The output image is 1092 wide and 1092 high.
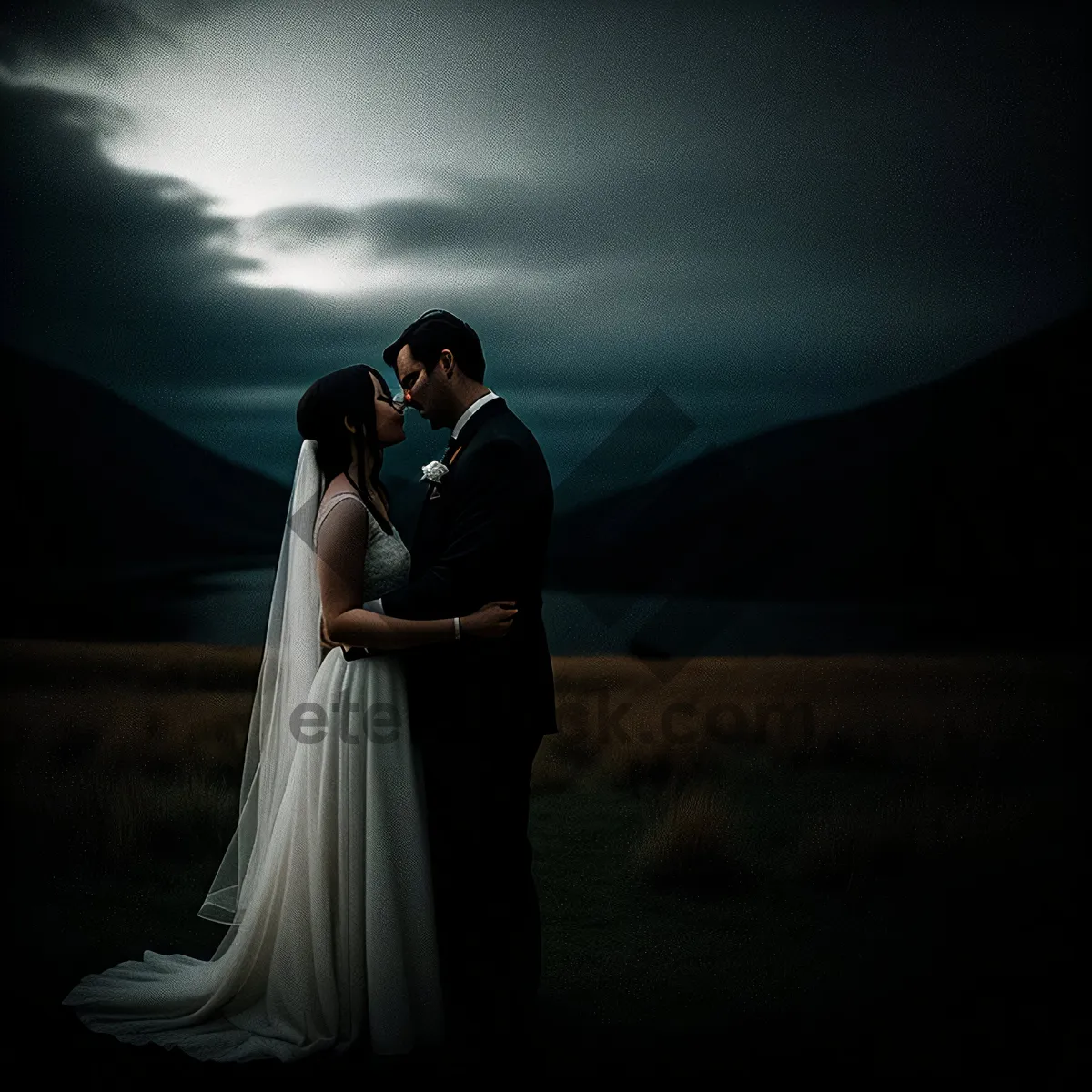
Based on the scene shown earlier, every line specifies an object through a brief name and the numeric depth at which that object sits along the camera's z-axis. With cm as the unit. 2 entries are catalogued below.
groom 238
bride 231
